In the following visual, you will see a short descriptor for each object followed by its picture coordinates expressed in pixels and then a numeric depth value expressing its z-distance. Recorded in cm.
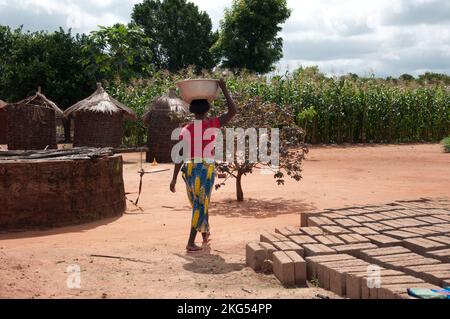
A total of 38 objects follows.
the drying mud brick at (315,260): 414
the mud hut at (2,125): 2092
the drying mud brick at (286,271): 407
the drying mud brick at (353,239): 462
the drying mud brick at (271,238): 480
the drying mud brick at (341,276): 377
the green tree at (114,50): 2462
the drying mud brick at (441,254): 417
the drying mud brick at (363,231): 489
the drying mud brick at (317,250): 435
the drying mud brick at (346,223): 519
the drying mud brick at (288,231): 500
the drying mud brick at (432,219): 526
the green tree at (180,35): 3656
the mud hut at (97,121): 1583
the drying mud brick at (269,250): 449
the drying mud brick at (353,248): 439
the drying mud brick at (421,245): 437
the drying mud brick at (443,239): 445
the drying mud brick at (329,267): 392
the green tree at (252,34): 2994
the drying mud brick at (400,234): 471
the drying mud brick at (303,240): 466
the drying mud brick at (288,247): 444
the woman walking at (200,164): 506
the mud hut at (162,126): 1495
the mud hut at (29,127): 1493
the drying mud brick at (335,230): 493
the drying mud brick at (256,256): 452
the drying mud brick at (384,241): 459
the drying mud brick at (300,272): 407
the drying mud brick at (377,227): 499
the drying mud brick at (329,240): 460
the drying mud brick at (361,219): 534
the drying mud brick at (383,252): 426
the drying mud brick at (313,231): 495
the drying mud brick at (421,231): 478
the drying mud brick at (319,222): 532
